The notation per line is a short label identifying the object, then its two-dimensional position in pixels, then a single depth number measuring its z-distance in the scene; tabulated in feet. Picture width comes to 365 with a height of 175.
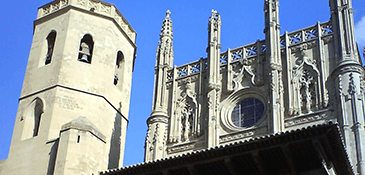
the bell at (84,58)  83.10
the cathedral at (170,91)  69.67
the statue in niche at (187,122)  78.33
